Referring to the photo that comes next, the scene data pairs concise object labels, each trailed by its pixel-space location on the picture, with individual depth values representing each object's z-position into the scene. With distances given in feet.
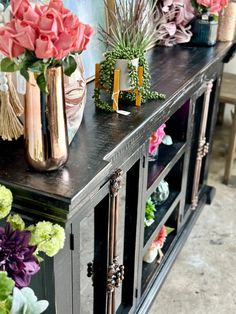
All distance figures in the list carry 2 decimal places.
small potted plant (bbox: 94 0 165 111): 4.40
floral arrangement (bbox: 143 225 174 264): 6.38
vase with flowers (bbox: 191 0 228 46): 6.73
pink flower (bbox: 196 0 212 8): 6.50
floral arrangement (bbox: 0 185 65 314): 2.50
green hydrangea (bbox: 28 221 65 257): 2.85
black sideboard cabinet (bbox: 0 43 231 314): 3.29
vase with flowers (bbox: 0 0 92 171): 2.74
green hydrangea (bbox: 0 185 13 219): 2.81
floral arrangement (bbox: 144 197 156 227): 6.01
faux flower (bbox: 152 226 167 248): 6.45
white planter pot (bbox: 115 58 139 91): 4.38
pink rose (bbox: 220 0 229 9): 6.63
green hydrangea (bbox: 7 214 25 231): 2.98
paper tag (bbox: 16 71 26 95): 3.60
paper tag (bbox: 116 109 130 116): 4.41
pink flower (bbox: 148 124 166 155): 5.62
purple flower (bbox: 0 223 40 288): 2.72
